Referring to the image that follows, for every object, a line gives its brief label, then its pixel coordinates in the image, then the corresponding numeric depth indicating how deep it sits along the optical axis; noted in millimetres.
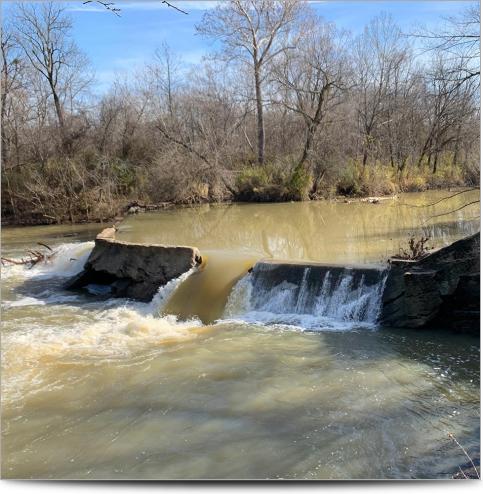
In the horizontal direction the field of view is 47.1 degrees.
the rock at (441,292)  7398
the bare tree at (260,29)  21875
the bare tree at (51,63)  25328
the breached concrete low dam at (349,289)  7457
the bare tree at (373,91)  26406
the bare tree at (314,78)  22094
